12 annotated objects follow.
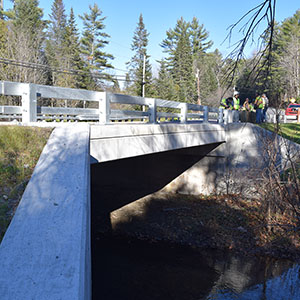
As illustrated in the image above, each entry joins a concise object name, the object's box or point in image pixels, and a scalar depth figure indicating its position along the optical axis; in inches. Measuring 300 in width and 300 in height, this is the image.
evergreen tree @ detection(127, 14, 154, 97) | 1574.8
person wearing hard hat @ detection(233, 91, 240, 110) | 630.7
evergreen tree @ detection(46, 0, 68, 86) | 1244.5
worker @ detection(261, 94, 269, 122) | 637.3
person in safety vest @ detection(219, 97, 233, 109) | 605.4
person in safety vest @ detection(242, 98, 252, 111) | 676.9
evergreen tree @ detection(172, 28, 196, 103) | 1172.7
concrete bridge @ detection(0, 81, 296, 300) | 89.1
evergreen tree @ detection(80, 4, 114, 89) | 1720.1
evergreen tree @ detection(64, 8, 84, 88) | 1451.8
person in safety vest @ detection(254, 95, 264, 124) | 633.0
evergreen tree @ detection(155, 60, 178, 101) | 1569.9
